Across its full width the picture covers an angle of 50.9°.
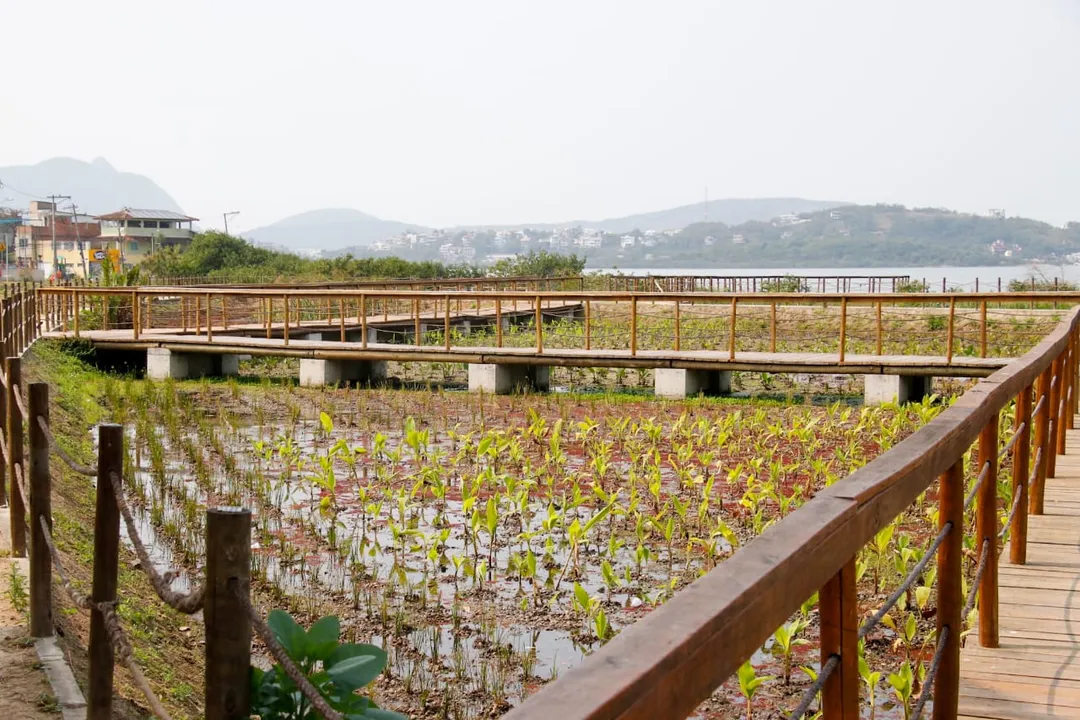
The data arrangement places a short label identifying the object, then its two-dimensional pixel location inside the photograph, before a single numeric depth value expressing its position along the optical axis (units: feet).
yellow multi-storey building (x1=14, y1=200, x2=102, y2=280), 332.60
